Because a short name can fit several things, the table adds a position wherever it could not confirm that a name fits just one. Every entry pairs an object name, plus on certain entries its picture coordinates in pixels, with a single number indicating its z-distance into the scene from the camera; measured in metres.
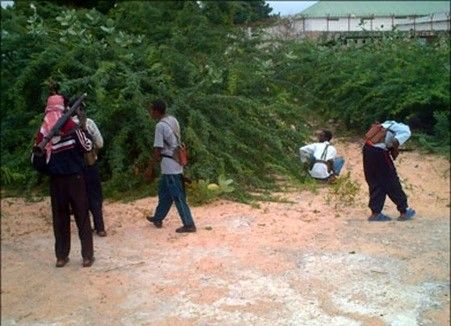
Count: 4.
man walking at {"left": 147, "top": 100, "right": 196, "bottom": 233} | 5.55
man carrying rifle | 4.48
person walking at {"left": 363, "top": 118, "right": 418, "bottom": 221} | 6.05
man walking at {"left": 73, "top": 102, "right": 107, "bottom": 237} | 5.58
